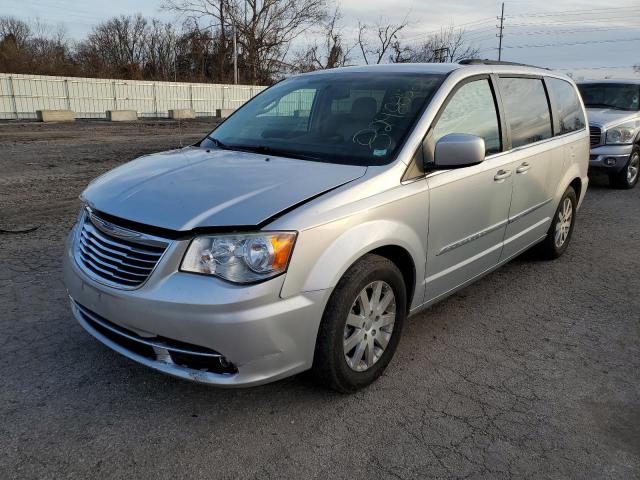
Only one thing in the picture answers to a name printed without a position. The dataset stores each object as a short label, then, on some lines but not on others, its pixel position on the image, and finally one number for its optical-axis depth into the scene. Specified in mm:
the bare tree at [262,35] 49094
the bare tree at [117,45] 50125
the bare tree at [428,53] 36156
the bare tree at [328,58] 43228
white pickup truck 8992
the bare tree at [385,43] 40281
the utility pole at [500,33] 52266
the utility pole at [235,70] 39312
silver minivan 2369
